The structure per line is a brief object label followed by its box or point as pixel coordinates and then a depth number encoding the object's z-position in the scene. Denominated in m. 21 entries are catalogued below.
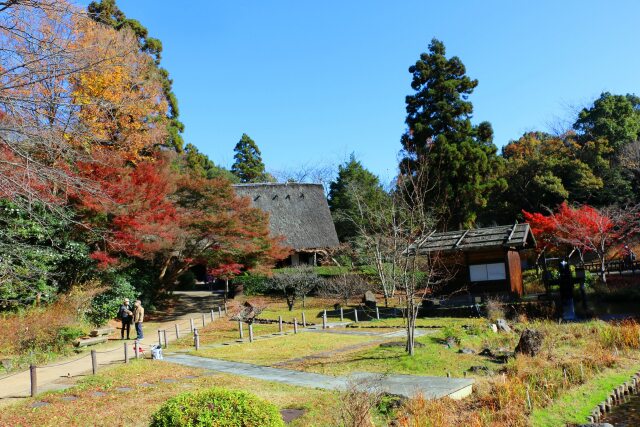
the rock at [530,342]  11.37
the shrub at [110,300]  18.38
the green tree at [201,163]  36.75
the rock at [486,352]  12.44
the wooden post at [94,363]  11.52
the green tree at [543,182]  34.38
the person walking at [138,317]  16.75
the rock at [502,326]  15.58
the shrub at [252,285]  29.89
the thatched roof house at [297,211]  34.25
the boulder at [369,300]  23.61
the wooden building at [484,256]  21.39
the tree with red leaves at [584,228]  23.62
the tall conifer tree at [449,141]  29.70
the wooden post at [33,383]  9.61
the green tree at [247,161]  55.03
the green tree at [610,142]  33.97
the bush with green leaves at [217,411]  5.47
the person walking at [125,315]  17.17
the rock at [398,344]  13.09
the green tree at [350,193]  38.53
